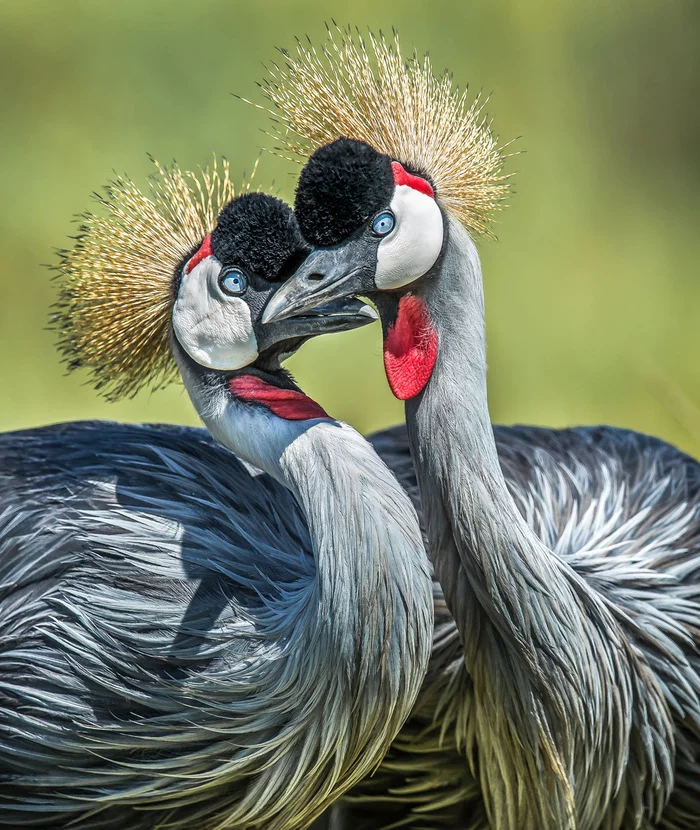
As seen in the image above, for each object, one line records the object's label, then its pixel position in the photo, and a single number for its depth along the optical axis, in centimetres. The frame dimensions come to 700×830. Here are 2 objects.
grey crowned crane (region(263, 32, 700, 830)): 869
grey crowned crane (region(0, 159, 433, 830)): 869
